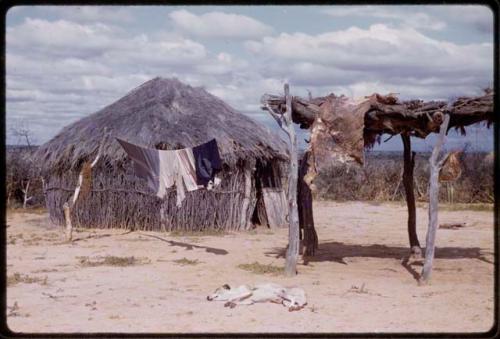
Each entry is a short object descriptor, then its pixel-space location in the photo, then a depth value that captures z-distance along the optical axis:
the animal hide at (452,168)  9.38
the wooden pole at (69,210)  13.58
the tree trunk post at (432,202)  8.58
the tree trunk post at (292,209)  9.33
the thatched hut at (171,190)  15.56
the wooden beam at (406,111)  9.09
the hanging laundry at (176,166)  13.19
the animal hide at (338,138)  9.30
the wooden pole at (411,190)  10.84
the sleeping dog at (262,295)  7.54
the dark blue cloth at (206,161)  13.29
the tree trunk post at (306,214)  10.84
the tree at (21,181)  21.52
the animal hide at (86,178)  13.80
